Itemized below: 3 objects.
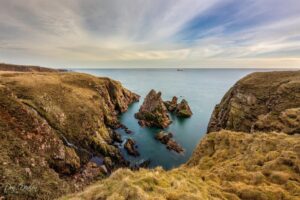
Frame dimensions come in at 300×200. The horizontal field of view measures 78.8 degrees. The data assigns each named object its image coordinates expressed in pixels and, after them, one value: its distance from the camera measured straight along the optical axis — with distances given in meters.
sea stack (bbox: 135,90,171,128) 65.38
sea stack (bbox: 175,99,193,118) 77.56
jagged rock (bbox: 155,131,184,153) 47.17
